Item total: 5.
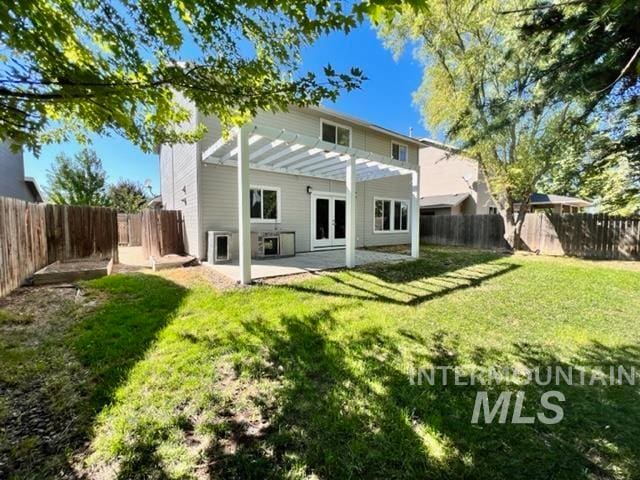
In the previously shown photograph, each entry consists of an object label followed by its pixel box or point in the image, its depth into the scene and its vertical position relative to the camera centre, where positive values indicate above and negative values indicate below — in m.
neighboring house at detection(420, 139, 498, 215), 18.30 +2.60
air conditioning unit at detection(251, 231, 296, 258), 9.01 -0.61
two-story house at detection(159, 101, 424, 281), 7.23 +1.53
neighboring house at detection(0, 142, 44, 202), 9.86 +1.89
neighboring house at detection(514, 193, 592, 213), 20.30 +1.67
